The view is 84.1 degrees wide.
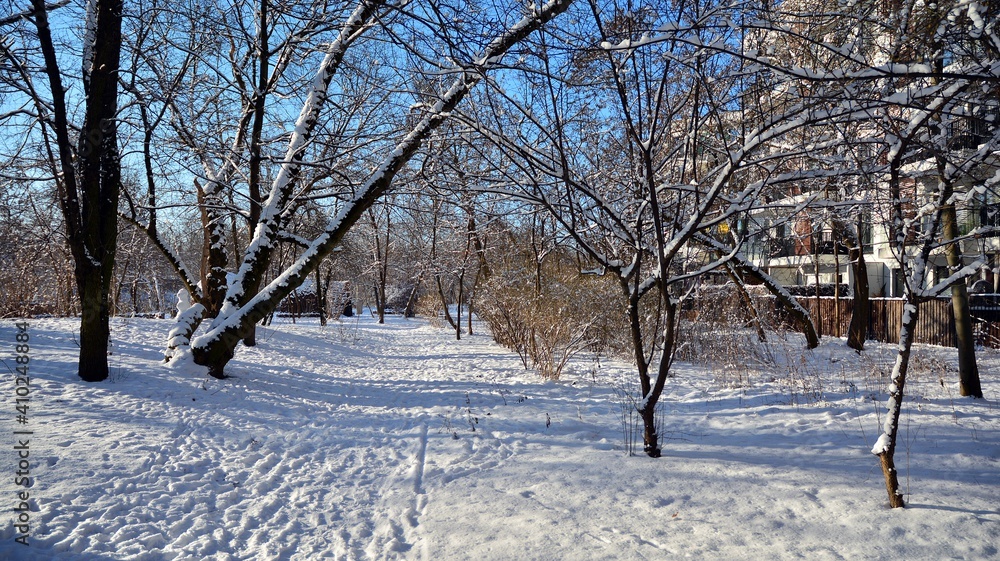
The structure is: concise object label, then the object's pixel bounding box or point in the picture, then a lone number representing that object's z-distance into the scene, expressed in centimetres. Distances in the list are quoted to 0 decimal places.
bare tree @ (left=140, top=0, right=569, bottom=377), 787
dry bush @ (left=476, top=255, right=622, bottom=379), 998
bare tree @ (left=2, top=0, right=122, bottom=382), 644
